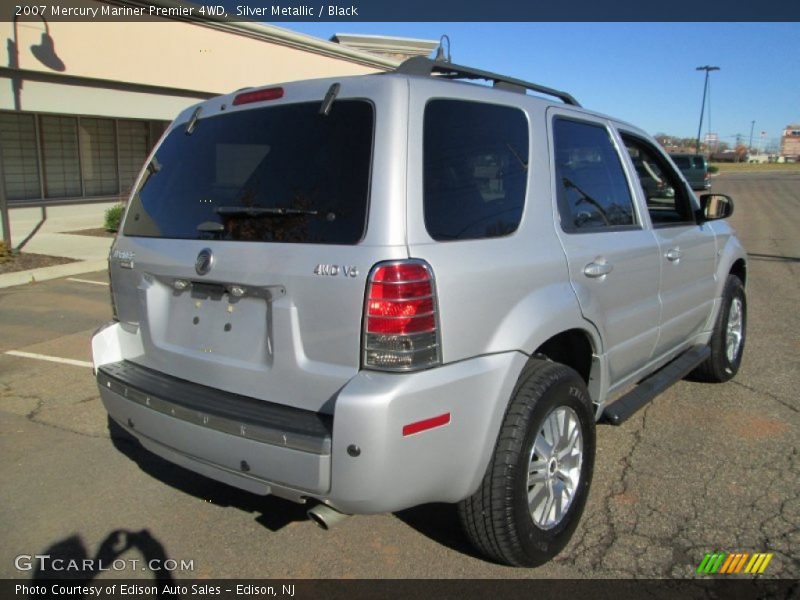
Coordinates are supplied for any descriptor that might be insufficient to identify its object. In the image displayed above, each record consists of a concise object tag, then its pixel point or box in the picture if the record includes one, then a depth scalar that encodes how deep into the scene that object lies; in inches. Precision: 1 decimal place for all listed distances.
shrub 549.3
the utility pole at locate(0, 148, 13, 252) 421.1
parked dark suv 1136.8
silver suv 92.9
